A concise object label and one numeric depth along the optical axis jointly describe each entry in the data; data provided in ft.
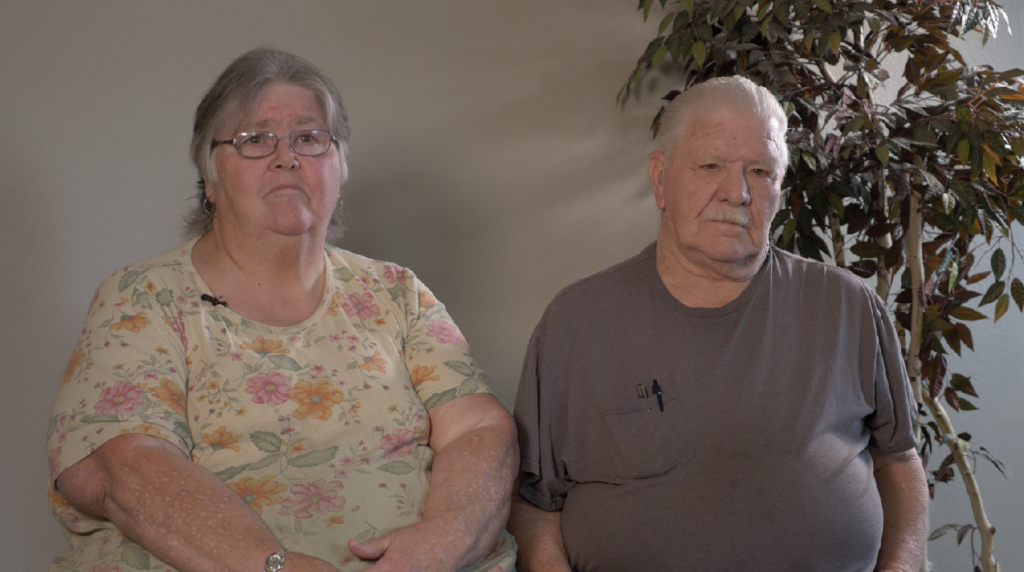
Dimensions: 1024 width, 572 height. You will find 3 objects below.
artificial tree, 5.92
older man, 4.82
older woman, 4.26
